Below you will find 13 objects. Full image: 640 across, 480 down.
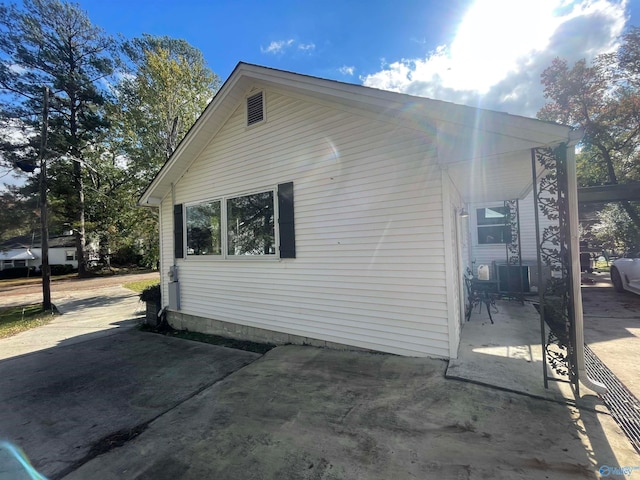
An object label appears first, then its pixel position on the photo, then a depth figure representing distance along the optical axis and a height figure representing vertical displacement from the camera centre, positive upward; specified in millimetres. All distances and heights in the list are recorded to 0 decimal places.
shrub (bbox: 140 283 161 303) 7659 -1185
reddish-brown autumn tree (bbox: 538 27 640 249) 12805 +6553
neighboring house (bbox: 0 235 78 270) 29042 +272
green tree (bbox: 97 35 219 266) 12266 +6741
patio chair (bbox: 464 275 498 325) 5879 -1138
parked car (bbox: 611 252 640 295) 7388 -1029
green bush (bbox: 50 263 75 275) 25484 -1381
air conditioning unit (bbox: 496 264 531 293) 7965 -1085
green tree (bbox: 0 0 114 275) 17141 +11389
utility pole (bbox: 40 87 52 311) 11078 +1631
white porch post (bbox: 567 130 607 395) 2930 -248
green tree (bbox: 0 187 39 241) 18609 +2998
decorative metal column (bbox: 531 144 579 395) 2945 -179
